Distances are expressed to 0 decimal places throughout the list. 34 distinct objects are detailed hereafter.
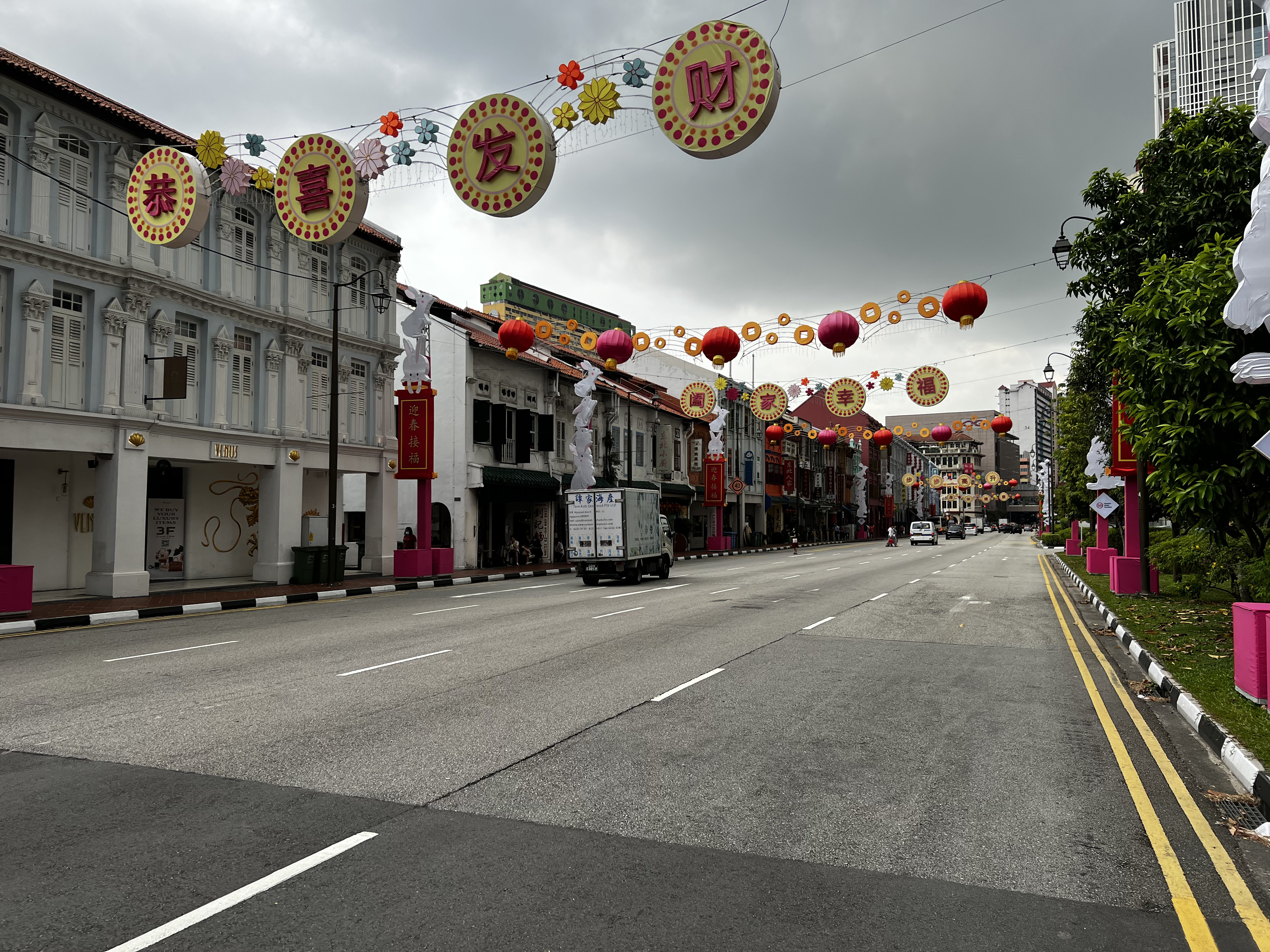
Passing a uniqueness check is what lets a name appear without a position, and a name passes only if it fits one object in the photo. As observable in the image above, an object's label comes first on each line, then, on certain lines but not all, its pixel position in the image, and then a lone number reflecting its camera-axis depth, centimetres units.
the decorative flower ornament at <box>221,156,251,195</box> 1402
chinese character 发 1029
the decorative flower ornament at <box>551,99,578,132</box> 1039
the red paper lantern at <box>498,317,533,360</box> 2209
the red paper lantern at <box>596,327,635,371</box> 1767
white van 6812
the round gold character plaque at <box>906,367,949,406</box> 2152
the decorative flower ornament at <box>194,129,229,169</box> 1333
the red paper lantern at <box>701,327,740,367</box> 1697
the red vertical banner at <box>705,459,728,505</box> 5078
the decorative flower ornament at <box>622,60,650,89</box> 983
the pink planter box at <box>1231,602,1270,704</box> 778
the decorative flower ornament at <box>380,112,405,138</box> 1175
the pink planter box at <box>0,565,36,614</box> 1489
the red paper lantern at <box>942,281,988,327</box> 1459
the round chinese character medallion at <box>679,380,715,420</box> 3167
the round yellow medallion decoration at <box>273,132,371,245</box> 1148
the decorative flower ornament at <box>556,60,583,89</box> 1033
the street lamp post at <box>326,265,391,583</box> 2328
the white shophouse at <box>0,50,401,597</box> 1838
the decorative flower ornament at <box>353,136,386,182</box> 1157
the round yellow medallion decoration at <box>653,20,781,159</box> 884
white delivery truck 2447
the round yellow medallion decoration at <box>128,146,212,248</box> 1281
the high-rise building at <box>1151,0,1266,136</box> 9562
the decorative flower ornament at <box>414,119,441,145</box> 1145
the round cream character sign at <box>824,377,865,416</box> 2384
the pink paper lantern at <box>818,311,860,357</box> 1648
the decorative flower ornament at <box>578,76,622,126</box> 1017
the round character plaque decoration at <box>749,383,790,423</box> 2750
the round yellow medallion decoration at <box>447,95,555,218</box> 1013
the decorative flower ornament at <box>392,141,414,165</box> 1171
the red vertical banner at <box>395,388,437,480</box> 2623
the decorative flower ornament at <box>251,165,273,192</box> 1384
